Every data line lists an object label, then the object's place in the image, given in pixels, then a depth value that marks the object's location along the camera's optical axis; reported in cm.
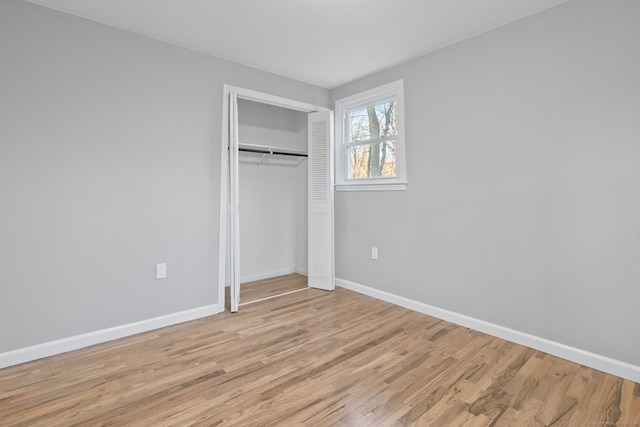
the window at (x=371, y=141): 315
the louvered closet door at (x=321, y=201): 363
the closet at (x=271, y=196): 392
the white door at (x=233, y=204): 296
